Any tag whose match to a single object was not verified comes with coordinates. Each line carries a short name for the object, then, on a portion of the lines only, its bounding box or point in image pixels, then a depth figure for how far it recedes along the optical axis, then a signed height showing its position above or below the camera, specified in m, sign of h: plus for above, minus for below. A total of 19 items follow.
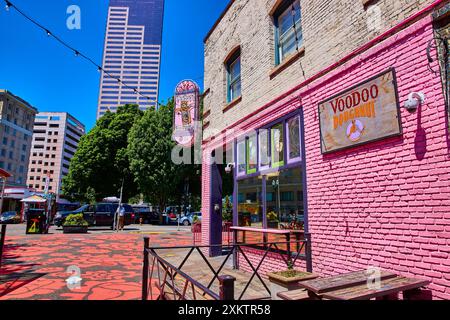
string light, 7.19 +5.12
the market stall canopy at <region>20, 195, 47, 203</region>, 20.19 +0.38
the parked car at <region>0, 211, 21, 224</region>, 27.02 -1.35
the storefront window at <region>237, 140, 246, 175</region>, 8.00 +1.38
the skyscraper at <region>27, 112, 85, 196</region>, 89.31 +18.19
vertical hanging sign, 10.01 +3.45
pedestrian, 19.61 -0.90
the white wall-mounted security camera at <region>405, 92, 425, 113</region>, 3.58 +1.38
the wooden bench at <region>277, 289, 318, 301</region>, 3.31 -1.07
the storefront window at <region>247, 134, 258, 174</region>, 7.47 +1.41
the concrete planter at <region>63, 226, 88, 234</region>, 16.19 -1.42
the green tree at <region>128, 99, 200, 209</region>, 24.77 +4.41
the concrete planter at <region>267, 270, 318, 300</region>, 4.00 -1.07
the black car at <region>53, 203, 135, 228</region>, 20.39 -0.69
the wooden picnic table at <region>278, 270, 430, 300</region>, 2.98 -0.90
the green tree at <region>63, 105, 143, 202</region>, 29.81 +4.21
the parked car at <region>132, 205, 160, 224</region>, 28.77 -1.17
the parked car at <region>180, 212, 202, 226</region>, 28.78 -1.45
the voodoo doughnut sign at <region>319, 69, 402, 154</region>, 3.99 +1.47
